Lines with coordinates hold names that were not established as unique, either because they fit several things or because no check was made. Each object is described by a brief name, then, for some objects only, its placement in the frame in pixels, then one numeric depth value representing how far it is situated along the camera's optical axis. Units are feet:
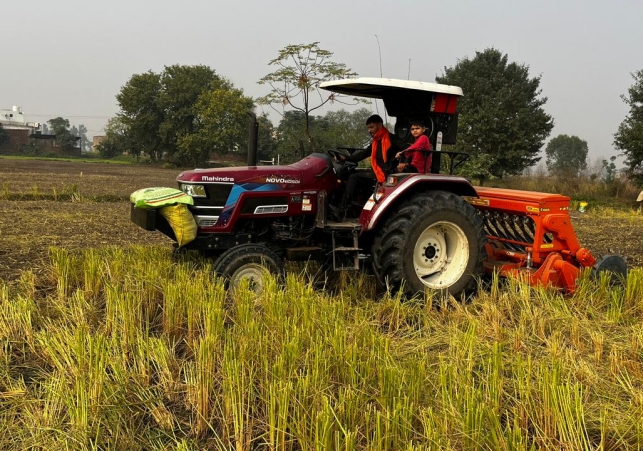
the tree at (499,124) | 97.81
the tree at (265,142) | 150.59
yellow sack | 15.85
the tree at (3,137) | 225.76
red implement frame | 17.08
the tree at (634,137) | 71.53
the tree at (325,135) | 63.00
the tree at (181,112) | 164.55
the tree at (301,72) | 58.35
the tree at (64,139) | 238.48
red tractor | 16.33
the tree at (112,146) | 229.97
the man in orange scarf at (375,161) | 18.01
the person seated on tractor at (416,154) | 17.26
